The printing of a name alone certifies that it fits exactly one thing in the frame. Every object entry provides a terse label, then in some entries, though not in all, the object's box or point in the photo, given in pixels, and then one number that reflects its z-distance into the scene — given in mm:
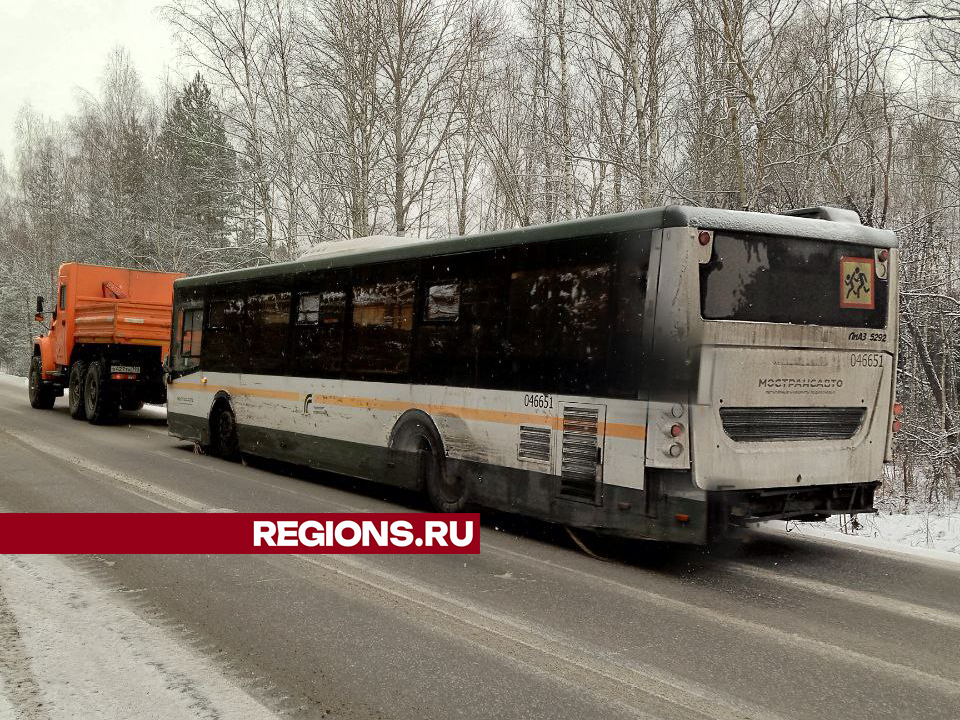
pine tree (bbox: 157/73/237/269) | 25812
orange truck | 18125
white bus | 6523
